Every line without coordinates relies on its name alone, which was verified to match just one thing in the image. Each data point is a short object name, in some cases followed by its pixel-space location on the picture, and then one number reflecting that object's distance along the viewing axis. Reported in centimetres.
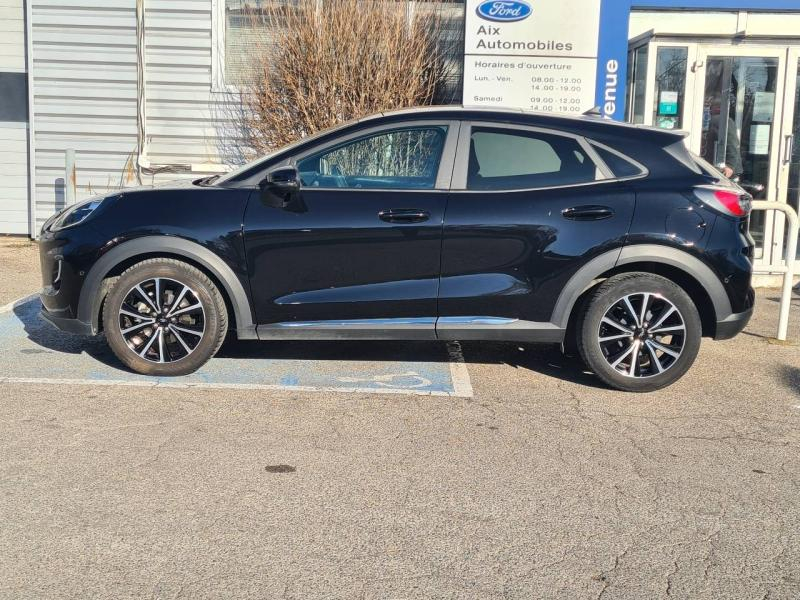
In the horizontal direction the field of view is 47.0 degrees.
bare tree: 992
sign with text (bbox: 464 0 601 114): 1000
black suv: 567
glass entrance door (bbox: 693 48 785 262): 999
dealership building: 998
